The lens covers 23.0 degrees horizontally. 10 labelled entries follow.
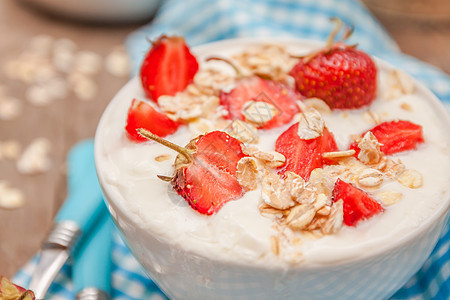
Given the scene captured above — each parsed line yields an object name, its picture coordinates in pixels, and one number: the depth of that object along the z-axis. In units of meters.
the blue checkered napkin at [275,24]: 0.53
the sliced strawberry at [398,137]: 0.38
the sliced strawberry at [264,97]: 0.40
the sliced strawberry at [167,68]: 0.41
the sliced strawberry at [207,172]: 0.36
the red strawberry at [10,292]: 0.37
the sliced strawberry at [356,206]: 0.36
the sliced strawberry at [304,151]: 0.38
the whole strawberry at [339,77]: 0.40
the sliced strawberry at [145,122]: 0.39
